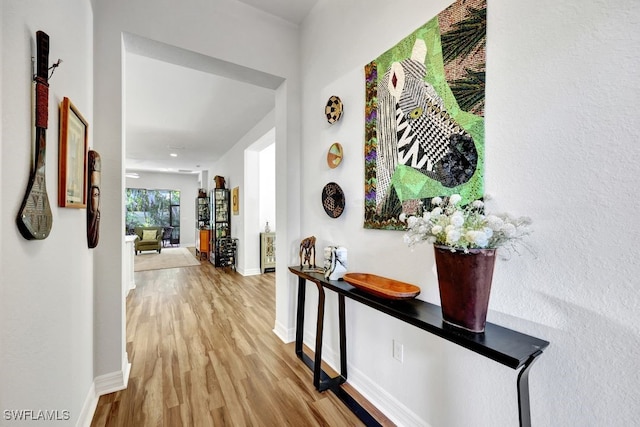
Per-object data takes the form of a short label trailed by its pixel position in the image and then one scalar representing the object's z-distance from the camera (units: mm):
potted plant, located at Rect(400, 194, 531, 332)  930
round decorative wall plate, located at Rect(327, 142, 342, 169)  1987
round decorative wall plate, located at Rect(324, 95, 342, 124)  1982
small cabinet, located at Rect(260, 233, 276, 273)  5406
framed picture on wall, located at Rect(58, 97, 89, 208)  1203
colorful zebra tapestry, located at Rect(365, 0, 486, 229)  1161
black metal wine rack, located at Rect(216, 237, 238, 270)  5945
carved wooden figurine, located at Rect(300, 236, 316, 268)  2250
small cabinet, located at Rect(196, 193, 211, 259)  7180
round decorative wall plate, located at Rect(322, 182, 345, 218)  1966
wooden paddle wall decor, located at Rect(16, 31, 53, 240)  885
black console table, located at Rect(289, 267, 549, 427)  869
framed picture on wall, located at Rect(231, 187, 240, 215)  5715
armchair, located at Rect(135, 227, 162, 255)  7639
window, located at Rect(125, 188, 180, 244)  9438
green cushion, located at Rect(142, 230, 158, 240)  7805
